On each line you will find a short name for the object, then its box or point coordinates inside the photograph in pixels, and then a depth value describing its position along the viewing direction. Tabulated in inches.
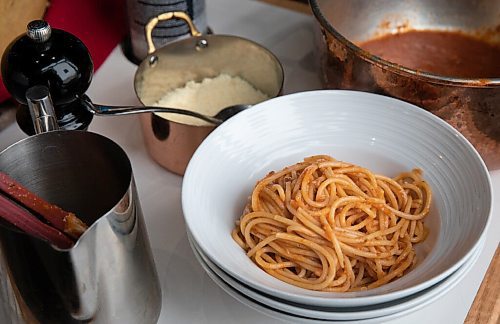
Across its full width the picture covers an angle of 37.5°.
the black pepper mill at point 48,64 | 39.0
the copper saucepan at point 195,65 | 47.6
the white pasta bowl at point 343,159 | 33.7
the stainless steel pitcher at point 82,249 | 30.5
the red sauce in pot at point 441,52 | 48.1
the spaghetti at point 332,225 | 35.0
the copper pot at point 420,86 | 38.6
